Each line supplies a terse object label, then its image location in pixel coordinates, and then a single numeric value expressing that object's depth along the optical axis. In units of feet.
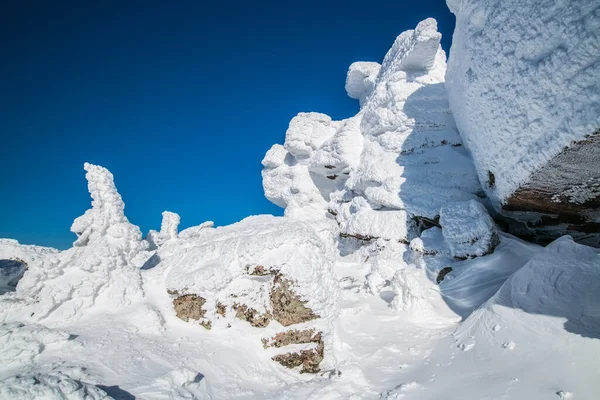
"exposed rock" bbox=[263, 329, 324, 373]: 22.16
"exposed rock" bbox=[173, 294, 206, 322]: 23.58
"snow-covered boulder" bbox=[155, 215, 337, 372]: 23.21
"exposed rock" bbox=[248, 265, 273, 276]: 23.59
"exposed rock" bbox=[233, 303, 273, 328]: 23.36
